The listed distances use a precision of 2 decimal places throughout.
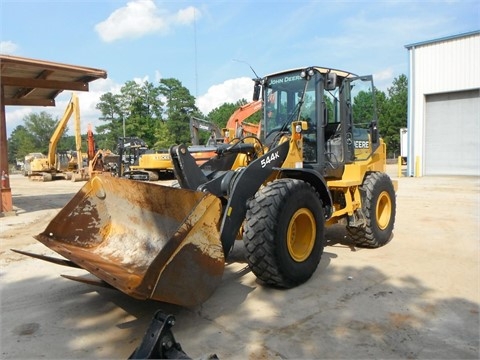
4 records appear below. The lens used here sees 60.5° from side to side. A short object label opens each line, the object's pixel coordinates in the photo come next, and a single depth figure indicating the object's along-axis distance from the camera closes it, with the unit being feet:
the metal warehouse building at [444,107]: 63.41
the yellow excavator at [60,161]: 81.10
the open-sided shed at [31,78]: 32.27
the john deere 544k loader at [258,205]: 11.47
